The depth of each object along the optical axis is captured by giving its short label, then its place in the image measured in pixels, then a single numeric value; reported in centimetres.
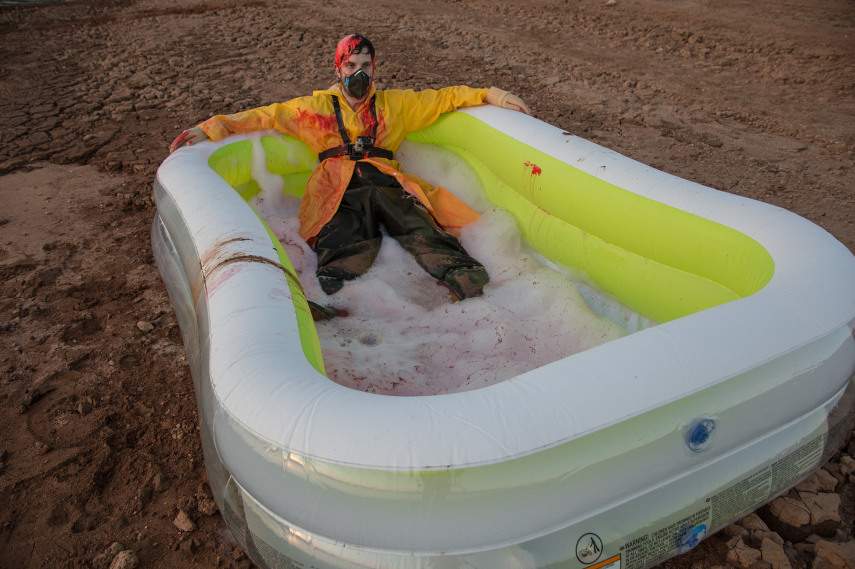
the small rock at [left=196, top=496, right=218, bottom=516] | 159
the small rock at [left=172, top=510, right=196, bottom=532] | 155
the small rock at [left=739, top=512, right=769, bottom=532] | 154
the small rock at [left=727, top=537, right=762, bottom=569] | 144
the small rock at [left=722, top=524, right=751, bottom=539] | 152
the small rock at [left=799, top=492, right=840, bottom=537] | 153
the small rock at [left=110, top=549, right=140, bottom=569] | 144
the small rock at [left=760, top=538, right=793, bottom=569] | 142
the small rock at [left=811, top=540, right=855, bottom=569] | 141
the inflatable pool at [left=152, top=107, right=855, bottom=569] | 114
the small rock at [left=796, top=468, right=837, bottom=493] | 164
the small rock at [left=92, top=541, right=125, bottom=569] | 145
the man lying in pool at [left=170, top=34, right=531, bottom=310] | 238
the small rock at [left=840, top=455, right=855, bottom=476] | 169
